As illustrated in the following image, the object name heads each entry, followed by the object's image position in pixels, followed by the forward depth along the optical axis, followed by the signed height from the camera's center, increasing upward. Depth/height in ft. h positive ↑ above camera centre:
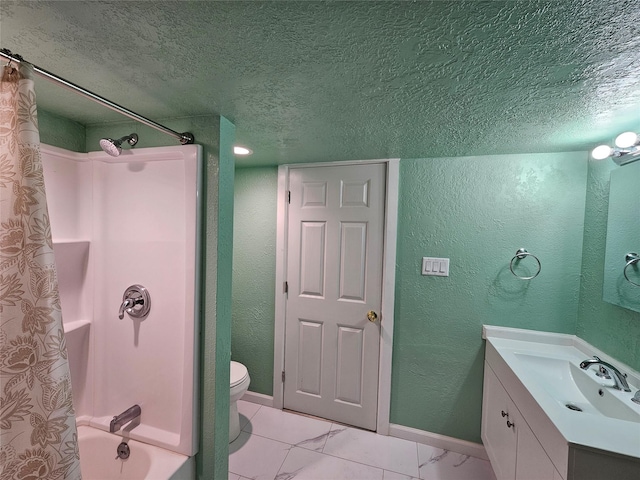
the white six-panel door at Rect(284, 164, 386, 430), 6.17 -1.51
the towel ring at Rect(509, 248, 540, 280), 5.14 -0.40
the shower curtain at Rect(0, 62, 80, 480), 2.09 -0.75
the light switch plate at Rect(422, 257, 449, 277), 5.65 -0.71
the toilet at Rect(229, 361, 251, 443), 5.56 -3.59
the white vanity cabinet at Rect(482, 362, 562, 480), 3.25 -3.15
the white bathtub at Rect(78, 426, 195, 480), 3.55 -3.52
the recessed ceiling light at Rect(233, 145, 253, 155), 5.41 +1.70
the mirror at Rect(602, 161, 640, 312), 3.77 +0.05
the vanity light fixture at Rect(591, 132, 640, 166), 3.73 +1.45
